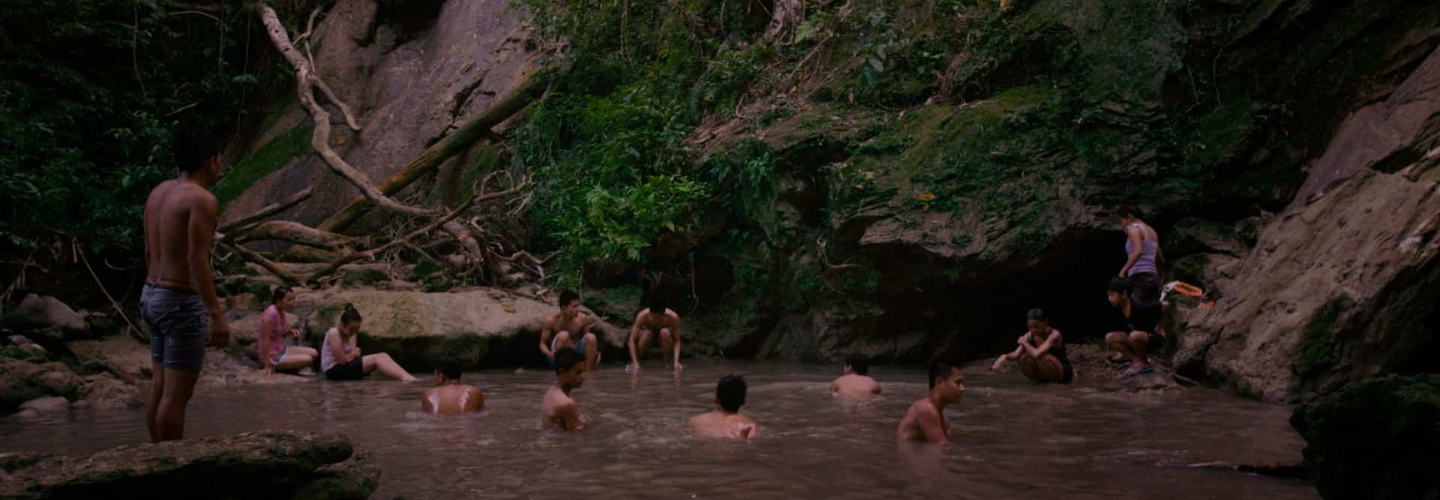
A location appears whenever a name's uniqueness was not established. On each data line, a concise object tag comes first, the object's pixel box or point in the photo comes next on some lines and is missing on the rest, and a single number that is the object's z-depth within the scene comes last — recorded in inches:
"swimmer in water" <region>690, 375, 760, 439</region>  256.1
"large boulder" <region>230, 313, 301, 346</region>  445.1
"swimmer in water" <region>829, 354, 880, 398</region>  344.7
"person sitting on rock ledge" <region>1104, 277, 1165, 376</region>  381.1
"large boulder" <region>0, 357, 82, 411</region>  296.4
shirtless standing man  181.0
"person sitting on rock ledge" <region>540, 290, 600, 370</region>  447.2
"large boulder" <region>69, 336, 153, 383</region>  370.9
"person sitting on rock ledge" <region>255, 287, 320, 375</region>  421.4
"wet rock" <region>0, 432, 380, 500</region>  140.9
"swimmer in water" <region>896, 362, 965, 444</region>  243.6
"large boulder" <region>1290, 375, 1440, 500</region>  137.0
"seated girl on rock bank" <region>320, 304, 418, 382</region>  414.0
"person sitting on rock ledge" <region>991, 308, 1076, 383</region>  390.9
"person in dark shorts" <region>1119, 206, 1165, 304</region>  384.8
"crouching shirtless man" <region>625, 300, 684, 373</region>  488.3
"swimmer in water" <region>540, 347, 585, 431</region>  270.4
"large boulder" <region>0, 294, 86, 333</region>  385.4
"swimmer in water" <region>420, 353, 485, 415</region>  308.2
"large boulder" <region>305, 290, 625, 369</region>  443.2
